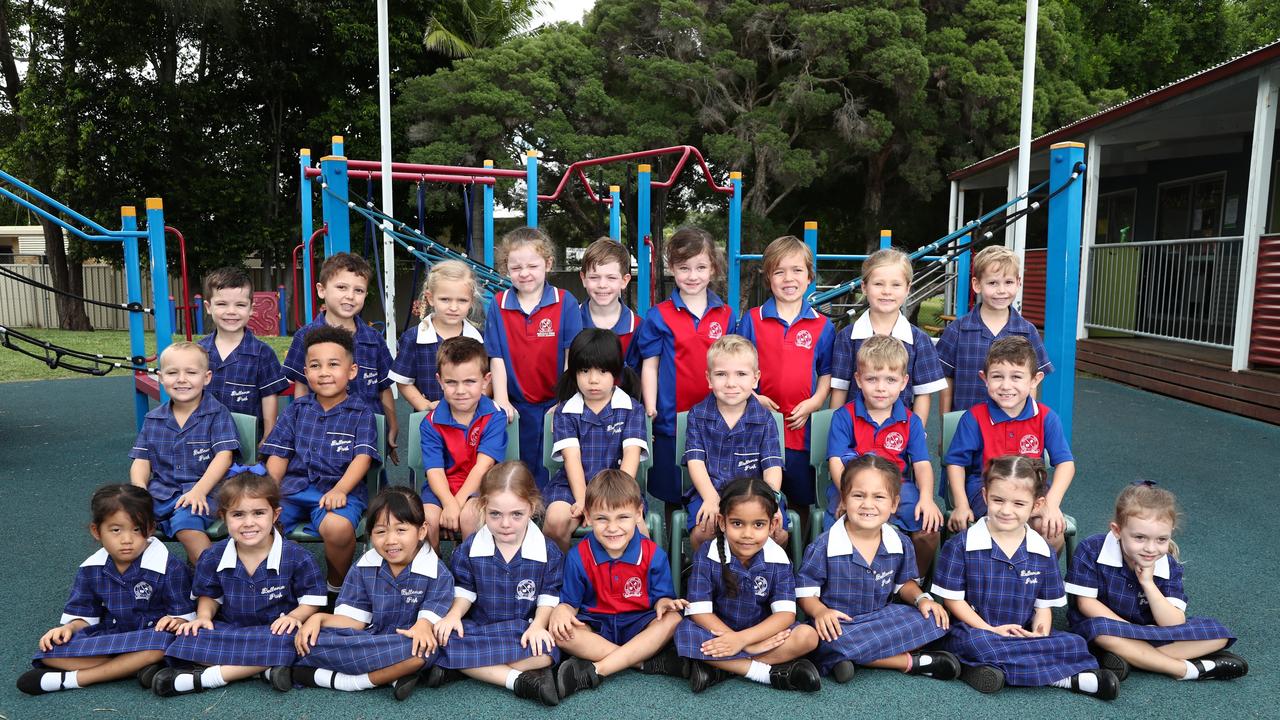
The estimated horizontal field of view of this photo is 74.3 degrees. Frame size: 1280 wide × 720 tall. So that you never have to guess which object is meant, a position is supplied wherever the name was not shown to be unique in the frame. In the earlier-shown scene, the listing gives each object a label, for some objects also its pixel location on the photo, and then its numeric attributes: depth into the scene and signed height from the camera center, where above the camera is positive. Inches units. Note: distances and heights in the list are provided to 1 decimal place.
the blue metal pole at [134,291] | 156.5 -3.8
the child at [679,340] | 125.5 -9.6
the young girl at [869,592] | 95.7 -36.9
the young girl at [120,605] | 93.1 -39.2
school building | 248.8 +21.3
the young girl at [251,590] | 94.1 -37.7
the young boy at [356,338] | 130.4 -10.3
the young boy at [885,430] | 110.1 -20.2
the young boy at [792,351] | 123.0 -10.8
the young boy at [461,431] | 113.5 -21.6
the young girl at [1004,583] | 95.0 -35.7
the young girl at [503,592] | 94.5 -37.3
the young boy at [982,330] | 123.6 -7.5
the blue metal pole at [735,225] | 275.2 +17.1
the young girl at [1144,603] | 95.0 -37.9
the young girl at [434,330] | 132.3 -8.9
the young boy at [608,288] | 126.0 -1.9
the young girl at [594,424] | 112.7 -20.1
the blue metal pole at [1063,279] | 136.6 +0.1
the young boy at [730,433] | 109.9 -20.7
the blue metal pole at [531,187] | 269.9 +28.2
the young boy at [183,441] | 115.3 -23.6
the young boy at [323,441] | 115.0 -23.6
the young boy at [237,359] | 132.8 -13.8
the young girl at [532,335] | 131.1 -9.4
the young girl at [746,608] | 94.3 -38.3
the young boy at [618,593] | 96.8 -37.9
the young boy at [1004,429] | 110.3 -20.0
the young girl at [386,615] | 92.4 -39.0
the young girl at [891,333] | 119.4 -7.9
